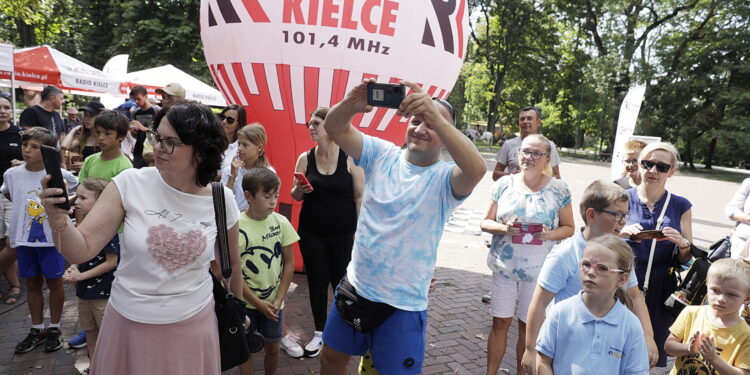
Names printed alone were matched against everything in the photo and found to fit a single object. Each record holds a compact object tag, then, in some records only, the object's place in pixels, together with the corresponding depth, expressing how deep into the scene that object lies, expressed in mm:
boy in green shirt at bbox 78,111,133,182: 3643
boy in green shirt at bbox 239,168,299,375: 2945
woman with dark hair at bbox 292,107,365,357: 3785
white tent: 12227
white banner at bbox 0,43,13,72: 7977
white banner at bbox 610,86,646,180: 8016
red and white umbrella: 9008
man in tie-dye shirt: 2238
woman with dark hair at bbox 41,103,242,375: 1912
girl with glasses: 2115
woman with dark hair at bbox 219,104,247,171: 4828
